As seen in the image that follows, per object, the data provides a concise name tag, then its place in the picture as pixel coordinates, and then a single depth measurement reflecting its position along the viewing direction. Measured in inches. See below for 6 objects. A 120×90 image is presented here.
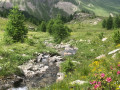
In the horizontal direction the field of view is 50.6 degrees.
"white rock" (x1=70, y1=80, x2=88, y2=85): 311.1
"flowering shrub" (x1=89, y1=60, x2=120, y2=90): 246.1
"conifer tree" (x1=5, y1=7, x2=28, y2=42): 1030.7
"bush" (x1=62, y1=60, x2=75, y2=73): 507.8
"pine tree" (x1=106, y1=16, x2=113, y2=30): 3116.1
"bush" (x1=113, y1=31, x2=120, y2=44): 743.7
